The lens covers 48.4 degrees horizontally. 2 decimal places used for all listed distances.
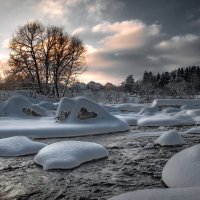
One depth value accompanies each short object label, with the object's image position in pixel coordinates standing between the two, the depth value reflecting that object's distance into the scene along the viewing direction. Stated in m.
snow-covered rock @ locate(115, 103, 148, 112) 12.02
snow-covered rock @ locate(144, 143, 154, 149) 4.79
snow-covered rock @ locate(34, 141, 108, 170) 3.60
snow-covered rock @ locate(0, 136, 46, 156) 4.33
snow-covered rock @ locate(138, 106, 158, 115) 10.25
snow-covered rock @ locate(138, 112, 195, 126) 7.96
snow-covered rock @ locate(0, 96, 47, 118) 8.23
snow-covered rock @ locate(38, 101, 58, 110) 10.96
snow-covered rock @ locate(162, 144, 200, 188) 2.75
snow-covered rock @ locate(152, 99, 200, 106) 11.66
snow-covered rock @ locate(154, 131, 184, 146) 4.95
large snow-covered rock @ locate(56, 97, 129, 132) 6.99
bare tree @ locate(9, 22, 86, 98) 18.34
